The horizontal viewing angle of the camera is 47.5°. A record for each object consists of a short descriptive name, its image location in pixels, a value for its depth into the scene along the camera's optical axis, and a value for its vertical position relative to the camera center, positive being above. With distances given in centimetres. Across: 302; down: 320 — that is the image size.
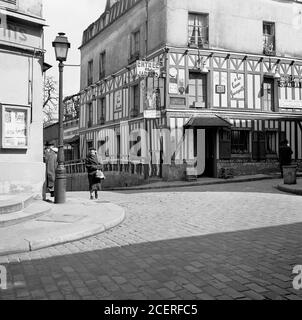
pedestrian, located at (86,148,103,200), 948 -25
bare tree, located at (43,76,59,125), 3528 +671
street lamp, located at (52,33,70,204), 807 +70
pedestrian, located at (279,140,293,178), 1526 +21
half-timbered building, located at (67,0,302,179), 1584 +368
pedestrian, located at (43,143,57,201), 908 -20
